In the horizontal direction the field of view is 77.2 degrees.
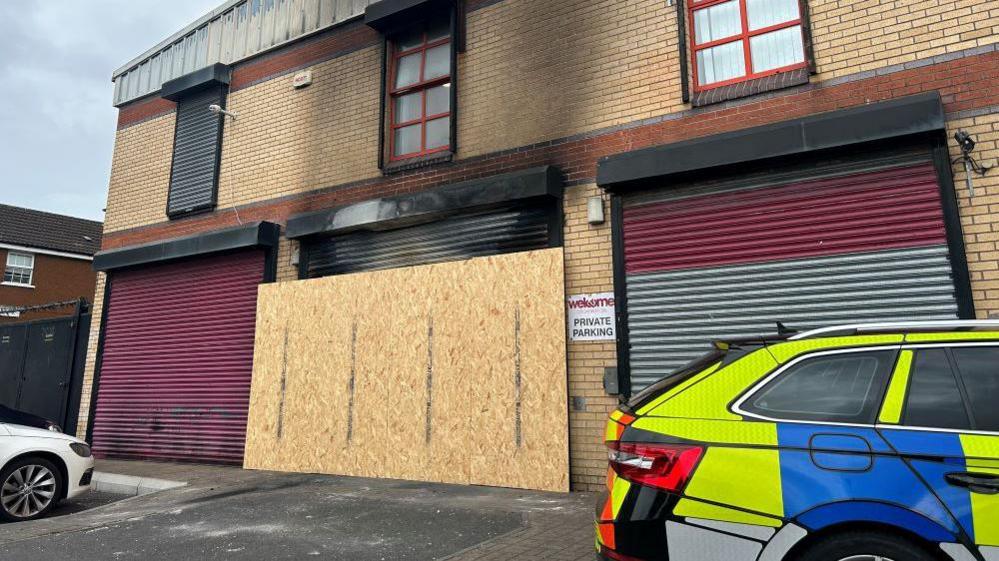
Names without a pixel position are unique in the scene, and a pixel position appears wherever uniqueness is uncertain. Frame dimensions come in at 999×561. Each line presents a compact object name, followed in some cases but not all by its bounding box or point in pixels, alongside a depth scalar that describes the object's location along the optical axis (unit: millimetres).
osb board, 7480
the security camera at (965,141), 5844
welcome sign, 7398
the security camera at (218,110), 11023
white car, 6965
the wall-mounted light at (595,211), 7617
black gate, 12750
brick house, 23891
